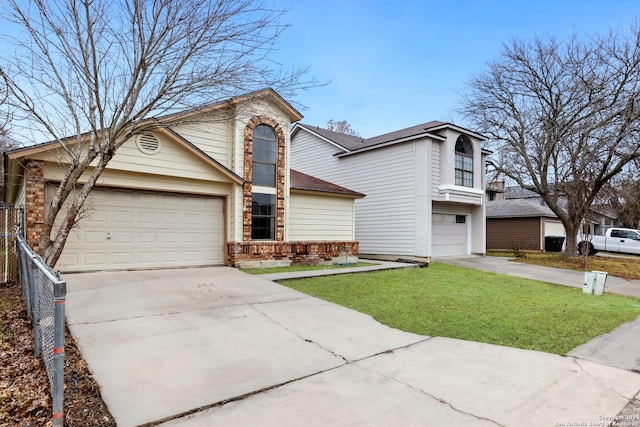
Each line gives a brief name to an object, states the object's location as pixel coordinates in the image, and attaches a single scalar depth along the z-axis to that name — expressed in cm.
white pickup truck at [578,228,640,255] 2112
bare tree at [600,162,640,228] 2502
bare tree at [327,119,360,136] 3900
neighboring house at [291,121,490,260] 1460
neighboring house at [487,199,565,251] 2458
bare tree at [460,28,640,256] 1412
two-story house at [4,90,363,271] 836
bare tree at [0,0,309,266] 591
